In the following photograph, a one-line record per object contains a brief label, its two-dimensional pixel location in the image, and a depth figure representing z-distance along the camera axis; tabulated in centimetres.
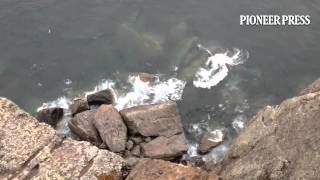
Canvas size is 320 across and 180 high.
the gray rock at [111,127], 2794
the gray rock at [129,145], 2808
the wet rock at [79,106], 3086
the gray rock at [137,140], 2853
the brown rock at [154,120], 2872
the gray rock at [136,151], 2770
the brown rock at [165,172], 2110
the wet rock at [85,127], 2875
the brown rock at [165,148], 2758
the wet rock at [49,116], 3031
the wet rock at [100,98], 3150
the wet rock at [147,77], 3344
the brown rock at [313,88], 2352
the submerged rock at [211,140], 2897
